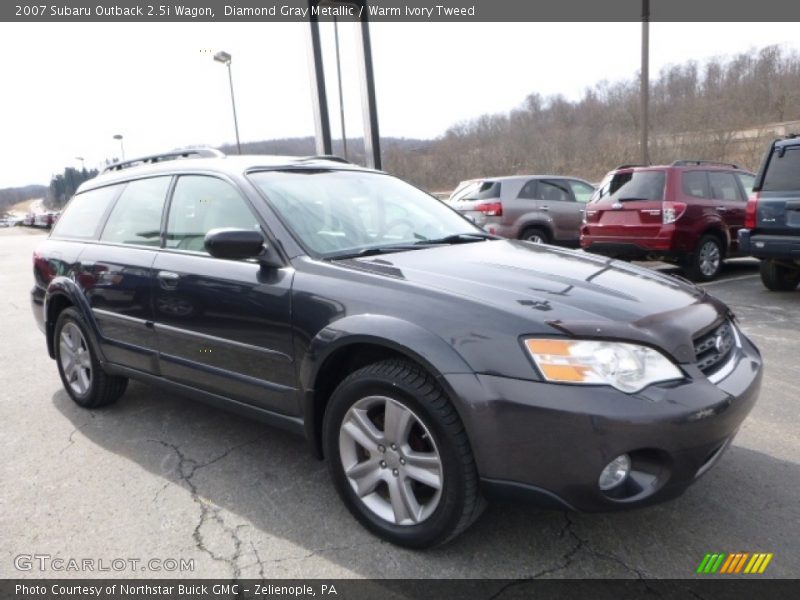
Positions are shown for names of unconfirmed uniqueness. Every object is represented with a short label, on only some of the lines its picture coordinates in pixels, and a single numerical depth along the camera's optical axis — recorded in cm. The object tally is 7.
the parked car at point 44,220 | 4394
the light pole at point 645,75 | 1462
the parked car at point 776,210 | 643
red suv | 823
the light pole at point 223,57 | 1859
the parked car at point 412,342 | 212
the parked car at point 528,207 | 1098
